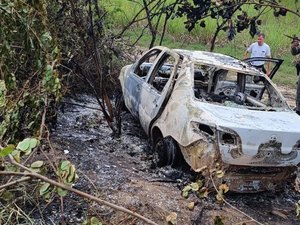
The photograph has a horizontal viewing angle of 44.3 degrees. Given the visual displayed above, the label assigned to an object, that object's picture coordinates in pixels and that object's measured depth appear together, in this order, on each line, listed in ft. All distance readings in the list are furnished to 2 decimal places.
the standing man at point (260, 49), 30.27
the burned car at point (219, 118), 13.29
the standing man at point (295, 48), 17.39
